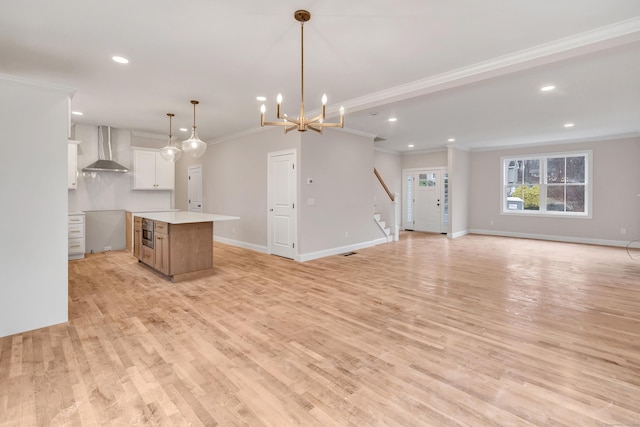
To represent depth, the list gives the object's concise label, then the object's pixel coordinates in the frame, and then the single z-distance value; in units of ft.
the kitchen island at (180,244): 14.42
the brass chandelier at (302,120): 8.25
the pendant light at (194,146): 14.49
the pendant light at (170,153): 16.92
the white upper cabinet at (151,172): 22.88
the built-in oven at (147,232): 16.19
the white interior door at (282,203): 19.22
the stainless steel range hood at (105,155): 20.97
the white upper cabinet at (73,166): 19.33
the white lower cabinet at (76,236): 19.03
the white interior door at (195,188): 27.53
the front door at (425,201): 31.76
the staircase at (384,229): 24.84
